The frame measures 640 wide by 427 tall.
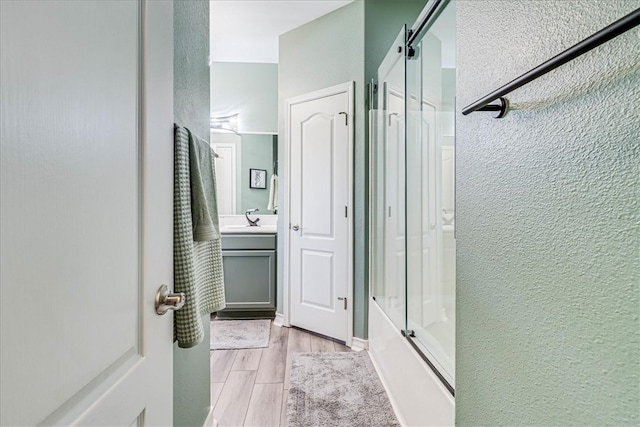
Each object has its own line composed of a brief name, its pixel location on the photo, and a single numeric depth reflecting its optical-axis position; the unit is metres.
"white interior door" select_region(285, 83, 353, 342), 2.71
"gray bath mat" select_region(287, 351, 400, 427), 1.73
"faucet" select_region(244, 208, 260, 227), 3.80
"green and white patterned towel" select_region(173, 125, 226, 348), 0.95
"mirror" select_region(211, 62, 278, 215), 3.83
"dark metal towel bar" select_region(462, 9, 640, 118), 0.44
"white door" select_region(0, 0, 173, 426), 0.39
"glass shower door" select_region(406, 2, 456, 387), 1.75
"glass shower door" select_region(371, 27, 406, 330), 2.07
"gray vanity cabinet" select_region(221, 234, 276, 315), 3.28
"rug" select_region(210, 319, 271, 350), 2.69
